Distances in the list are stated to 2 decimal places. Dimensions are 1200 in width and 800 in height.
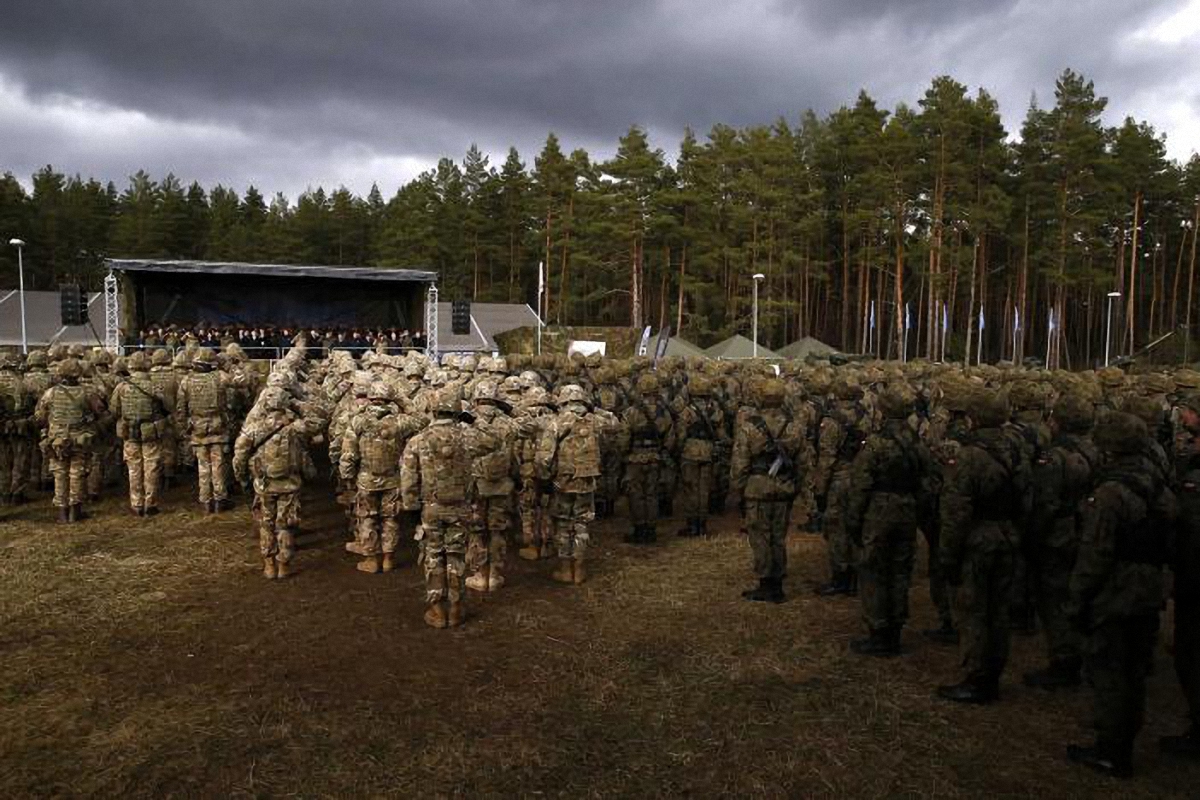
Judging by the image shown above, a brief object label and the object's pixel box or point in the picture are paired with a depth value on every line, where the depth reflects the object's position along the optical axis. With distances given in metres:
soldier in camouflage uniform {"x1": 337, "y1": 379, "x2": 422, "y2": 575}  9.41
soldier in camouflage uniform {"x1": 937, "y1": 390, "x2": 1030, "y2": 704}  6.01
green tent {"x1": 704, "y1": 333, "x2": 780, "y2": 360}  33.59
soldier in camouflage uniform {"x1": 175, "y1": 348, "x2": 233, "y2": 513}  12.07
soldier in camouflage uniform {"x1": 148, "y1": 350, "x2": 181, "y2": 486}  12.06
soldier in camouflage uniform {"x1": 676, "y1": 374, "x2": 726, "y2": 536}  11.48
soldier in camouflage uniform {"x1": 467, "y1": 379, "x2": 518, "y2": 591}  8.84
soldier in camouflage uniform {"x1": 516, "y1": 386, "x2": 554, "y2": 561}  9.95
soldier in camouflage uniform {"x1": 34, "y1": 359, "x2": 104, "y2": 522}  11.41
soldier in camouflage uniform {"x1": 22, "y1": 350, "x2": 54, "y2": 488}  12.68
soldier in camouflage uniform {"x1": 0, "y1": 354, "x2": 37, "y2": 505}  12.62
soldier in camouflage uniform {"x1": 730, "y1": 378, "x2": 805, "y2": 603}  8.59
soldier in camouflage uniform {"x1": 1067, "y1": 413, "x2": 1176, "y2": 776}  5.06
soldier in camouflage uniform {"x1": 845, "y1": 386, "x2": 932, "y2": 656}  6.98
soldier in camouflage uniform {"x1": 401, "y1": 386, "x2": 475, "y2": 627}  7.69
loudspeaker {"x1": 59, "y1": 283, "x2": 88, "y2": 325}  26.72
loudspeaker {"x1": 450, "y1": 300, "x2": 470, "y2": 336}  30.80
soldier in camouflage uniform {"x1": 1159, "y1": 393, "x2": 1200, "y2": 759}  5.35
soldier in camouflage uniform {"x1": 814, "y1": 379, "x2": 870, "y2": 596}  8.91
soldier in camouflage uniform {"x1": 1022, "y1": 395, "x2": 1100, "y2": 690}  6.63
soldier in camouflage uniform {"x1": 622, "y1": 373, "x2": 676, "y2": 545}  11.32
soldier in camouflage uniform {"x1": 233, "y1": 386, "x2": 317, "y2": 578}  9.03
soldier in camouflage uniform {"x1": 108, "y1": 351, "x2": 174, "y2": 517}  11.82
